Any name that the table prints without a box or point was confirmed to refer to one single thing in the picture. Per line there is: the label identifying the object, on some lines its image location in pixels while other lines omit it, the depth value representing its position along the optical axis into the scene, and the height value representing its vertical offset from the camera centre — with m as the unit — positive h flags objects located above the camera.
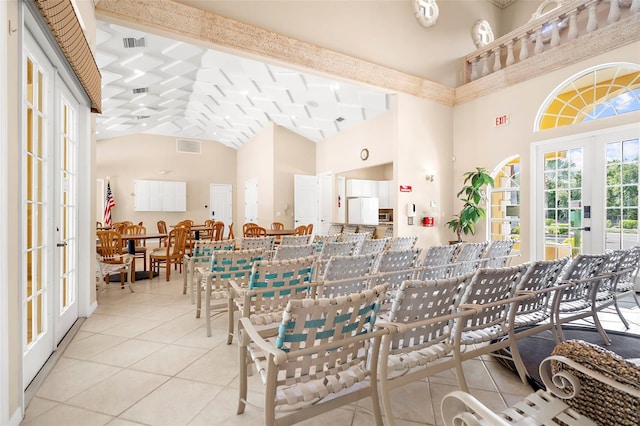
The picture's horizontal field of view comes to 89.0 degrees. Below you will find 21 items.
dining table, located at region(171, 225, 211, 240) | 7.82 -0.45
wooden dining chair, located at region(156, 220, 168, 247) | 9.33 -0.33
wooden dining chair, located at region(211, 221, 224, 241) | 7.99 -0.40
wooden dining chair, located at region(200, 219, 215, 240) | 8.88 -0.56
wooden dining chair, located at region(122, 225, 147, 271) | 6.21 -0.64
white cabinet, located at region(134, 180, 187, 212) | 11.52 +0.69
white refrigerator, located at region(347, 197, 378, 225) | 9.02 +0.08
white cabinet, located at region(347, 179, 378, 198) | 9.47 +0.77
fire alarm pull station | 6.91 -0.16
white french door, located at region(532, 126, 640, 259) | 4.77 +0.30
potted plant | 6.27 +0.24
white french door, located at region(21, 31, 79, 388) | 2.28 +0.05
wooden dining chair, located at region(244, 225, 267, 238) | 7.11 -0.37
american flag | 10.75 +0.24
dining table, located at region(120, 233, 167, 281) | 5.38 -0.57
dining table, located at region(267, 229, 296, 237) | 7.18 -0.42
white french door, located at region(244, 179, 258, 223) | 11.43 +0.50
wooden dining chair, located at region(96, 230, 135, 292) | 4.69 -0.60
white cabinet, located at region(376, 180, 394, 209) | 9.86 +0.63
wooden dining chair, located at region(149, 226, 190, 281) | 5.57 -0.66
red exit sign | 6.29 +1.82
